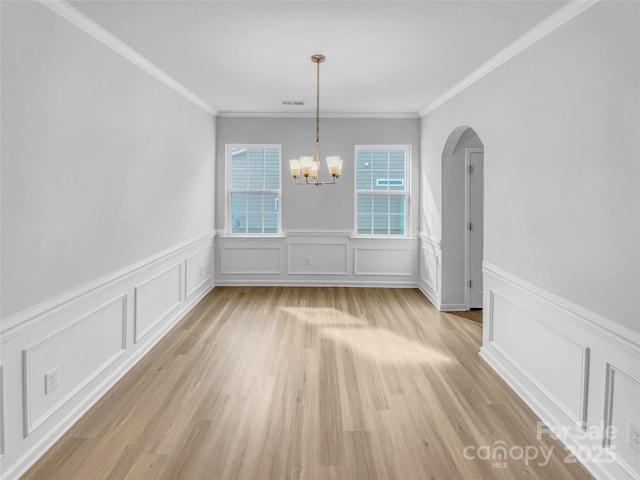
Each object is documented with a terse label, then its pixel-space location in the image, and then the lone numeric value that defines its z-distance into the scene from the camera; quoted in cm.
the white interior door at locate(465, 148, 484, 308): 545
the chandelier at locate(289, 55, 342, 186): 417
